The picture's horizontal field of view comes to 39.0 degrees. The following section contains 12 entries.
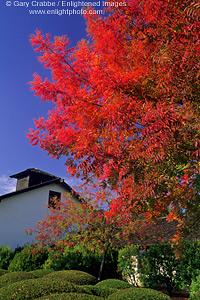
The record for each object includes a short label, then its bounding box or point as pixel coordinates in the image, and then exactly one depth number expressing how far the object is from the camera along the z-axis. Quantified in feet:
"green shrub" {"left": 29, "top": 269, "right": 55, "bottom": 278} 35.46
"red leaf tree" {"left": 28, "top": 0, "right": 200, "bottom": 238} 19.93
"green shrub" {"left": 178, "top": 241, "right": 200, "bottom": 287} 42.47
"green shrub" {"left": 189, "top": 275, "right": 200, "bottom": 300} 33.53
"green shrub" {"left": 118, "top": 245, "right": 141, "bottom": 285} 50.06
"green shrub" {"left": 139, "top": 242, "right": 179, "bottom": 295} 46.29
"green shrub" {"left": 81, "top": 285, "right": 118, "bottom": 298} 23.71
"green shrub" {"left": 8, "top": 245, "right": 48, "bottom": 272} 48.32
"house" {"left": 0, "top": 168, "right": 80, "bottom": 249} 69.21
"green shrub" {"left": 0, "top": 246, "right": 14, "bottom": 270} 53.67
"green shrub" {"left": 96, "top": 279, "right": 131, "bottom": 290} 30.55
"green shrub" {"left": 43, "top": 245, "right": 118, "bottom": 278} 48.01
